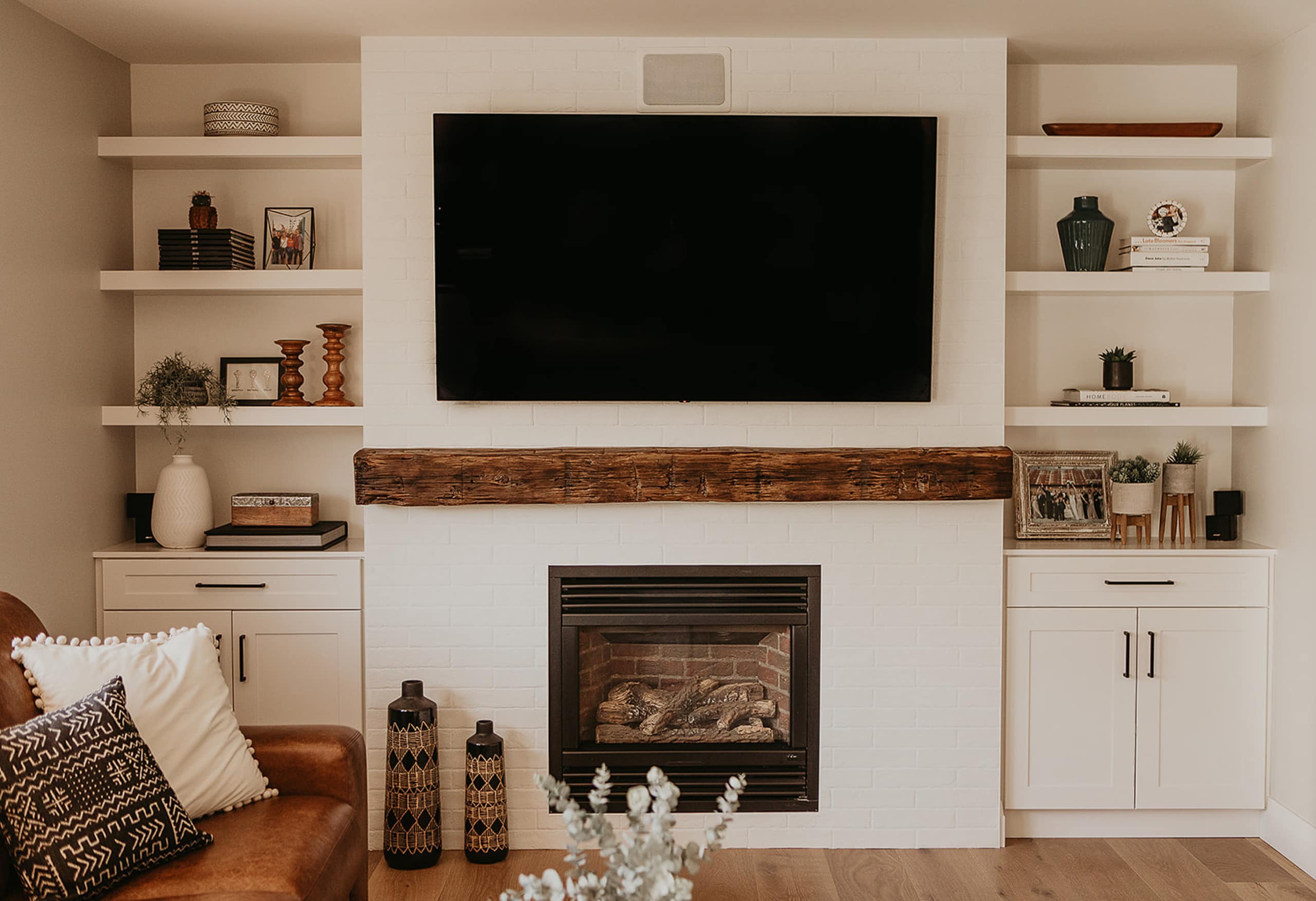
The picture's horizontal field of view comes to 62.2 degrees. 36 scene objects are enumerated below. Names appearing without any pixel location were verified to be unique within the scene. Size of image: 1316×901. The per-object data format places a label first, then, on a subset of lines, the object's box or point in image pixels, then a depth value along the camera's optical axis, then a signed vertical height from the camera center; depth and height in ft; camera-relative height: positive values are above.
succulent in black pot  11.65 +0.50
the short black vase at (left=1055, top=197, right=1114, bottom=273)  11.41 +1.90
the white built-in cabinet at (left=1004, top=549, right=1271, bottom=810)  11.22 -2.67
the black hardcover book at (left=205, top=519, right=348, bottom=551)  11.34 -1.29
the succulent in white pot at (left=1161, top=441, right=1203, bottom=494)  11.78 -0.57
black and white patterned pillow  6.43 -2.39
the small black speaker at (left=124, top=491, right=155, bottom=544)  11.96 -1.04
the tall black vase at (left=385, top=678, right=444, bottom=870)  10.57 -3.58
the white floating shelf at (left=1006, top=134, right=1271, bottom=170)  11.15 +2.75
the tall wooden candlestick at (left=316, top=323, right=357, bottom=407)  11.70 +0.52
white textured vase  11.46 -0.99
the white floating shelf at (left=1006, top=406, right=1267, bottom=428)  11.21 +0.02
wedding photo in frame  11.85 -0.83
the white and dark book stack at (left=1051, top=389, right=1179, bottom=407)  11.48 +0.21
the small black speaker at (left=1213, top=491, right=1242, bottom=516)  11.66 -0.91
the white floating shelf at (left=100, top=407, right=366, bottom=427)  11.36 -0.02
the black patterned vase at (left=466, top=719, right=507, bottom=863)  10.66 -3.72
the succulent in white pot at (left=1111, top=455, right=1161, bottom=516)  11.57 -0.72
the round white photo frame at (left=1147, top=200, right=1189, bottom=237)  11.48 +2.10
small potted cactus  11.55 +2.14
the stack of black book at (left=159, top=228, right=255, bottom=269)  11.35 +1.74
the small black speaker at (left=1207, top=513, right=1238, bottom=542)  11.69 -1.18
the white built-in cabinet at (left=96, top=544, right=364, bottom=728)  11.23 -2.06
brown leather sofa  6.70 -2.84
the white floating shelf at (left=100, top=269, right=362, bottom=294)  11.28 +1.39
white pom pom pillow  7.60 -2.03
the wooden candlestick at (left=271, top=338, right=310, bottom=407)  11.76 +0.40
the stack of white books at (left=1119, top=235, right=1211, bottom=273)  11.41 +1.71
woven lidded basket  11.32 +3.09
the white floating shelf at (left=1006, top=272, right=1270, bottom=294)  11.19 +1.39
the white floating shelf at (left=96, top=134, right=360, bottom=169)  11.21 +2.75
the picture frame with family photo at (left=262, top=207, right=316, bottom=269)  11.93 +1.91
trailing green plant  11.39 +0.25
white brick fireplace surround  10.80 -1.08
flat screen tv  10.64 +1.56
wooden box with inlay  11.62 -1.00
